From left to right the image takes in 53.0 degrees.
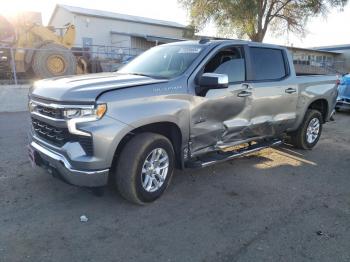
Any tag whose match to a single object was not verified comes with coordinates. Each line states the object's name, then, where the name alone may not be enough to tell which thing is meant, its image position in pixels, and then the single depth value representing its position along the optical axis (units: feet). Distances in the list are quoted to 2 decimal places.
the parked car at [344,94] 39.52
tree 92.58
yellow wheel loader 42.50
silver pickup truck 11.79
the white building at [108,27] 104.58
